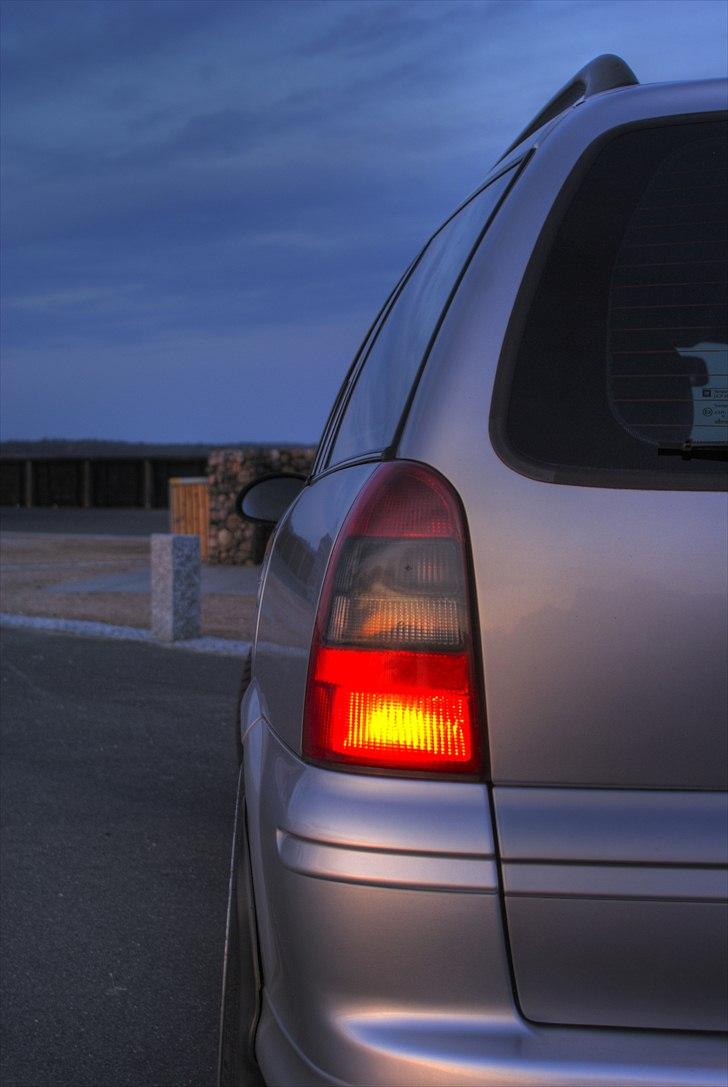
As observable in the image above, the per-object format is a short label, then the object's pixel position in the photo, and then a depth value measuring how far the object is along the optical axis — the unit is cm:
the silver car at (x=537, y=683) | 143
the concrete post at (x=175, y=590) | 976
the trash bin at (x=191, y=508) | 1922
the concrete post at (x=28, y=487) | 4631
